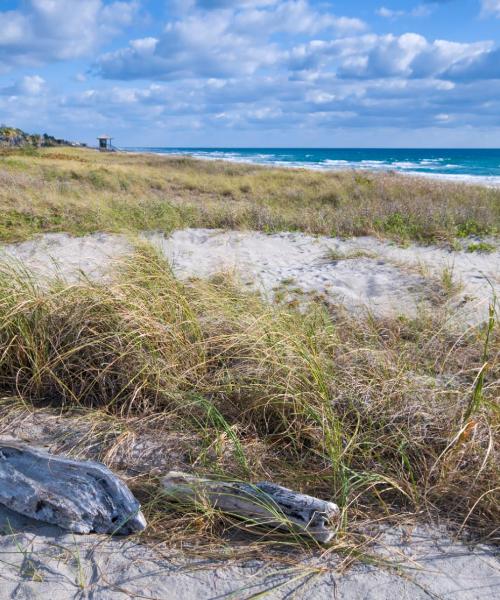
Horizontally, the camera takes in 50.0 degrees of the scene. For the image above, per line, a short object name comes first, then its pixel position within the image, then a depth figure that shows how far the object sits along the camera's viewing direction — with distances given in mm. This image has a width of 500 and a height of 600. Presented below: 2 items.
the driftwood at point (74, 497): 2127
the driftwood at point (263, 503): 2078
